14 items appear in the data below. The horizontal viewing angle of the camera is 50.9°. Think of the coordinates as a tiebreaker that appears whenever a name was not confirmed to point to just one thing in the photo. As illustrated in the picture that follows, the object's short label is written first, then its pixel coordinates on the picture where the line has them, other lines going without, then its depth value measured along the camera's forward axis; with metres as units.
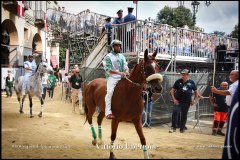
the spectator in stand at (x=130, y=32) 10.50
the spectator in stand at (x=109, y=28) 11.50
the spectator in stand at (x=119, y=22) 11.29
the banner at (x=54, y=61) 13.61
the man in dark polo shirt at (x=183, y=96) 8.41
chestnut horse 4.83
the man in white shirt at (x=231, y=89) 6.00
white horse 10.29
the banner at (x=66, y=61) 14.04
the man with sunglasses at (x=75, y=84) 11.98
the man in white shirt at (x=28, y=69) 9.93
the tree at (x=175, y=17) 21.22
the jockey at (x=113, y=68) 5.26
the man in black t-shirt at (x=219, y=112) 8.14
